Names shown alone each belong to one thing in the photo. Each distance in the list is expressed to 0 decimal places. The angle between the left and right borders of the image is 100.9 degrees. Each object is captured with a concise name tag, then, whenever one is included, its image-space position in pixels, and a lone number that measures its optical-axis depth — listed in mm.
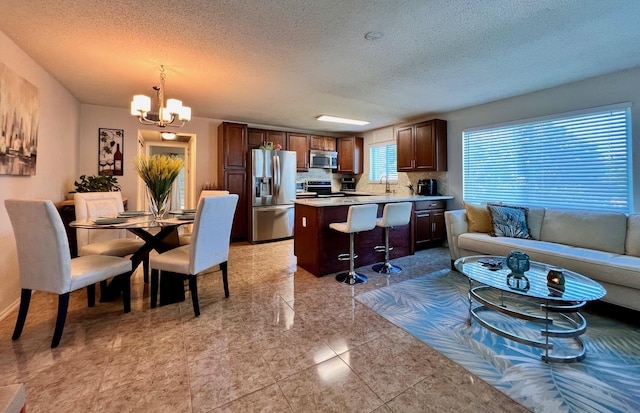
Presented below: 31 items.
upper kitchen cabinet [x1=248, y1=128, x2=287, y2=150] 5340
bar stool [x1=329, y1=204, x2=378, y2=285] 2896
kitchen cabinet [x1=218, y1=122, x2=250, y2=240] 4980
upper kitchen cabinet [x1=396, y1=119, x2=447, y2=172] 4508
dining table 2324
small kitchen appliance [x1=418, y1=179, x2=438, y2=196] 4758
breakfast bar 3260
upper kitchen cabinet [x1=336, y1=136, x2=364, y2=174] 6309
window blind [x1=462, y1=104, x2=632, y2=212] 2971
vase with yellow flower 2510
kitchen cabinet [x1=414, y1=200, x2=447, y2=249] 4290
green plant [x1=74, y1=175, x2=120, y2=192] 3668
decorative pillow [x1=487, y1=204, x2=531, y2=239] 3194
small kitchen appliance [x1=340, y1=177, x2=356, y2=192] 6735
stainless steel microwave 6066
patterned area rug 1419
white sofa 2191
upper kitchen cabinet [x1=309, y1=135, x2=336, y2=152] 6094
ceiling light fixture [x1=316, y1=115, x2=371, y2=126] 4924
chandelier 2666
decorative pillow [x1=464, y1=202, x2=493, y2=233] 3479
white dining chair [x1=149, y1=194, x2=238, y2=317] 2240
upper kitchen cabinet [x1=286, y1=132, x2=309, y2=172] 5775
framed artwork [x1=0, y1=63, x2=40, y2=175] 2170
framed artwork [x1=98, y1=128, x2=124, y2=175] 4297
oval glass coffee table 1769
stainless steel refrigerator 4973
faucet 5772
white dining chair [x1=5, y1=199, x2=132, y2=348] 1814
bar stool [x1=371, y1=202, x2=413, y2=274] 3207
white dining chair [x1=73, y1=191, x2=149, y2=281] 2680
